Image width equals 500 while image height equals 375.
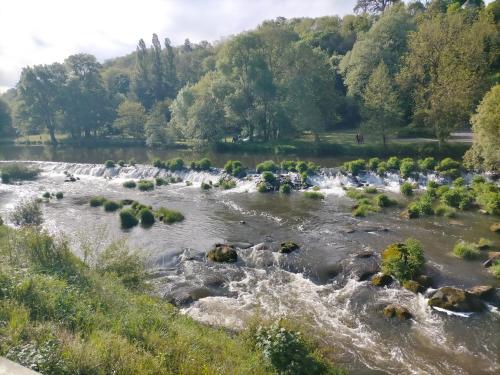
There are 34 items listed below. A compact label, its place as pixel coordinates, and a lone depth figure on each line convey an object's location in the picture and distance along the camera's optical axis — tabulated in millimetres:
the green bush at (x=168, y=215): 33375
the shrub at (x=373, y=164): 44531
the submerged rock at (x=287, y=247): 25498
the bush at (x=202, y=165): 51250
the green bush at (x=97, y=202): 39000
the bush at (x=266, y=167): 47844
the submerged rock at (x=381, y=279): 20656
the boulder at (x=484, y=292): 18750
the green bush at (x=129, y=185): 48375
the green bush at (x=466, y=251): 23281
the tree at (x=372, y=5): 114562
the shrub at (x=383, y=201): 34500
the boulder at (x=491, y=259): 22234
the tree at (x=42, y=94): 89312
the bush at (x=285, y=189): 41406
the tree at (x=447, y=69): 47475
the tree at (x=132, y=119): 84688
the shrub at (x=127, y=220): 32406
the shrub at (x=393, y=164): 43188
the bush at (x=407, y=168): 41450
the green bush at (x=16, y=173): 53125
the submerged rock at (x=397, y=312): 17656
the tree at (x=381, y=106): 52312
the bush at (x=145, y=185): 46312
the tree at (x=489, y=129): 30594
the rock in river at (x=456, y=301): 18016
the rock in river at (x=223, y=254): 24531
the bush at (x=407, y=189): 37625
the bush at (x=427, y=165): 41531
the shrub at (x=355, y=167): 44219
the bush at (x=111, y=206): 37406
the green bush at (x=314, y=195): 38562
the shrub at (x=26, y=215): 30984
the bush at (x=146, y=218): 33031
